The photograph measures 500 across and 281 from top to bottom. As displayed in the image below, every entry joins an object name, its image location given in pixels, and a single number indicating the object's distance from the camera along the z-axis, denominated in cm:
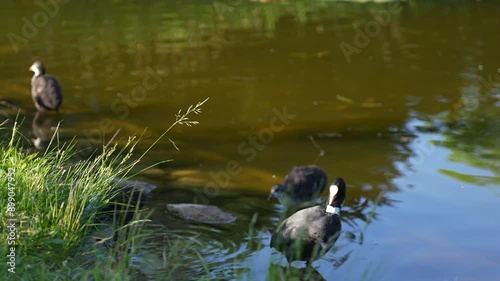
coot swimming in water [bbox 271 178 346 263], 1274
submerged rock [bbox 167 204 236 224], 1480
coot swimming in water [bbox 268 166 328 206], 1594
